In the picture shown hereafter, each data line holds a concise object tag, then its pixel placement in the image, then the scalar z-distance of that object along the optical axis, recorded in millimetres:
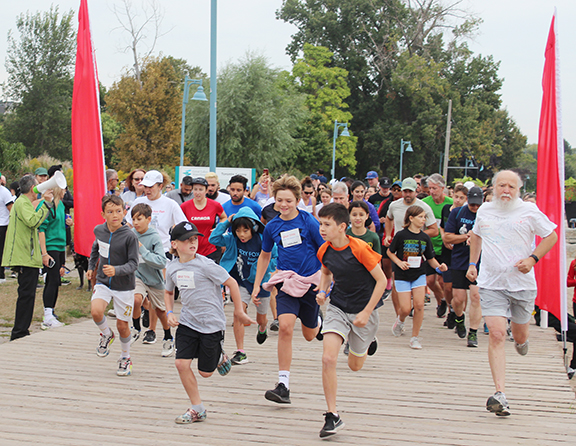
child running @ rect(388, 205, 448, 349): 7879
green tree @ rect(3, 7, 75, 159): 45969
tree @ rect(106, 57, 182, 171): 35406
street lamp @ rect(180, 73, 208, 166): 22878
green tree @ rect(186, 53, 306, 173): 40219
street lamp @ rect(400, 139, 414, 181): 51875
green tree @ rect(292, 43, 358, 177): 51844
